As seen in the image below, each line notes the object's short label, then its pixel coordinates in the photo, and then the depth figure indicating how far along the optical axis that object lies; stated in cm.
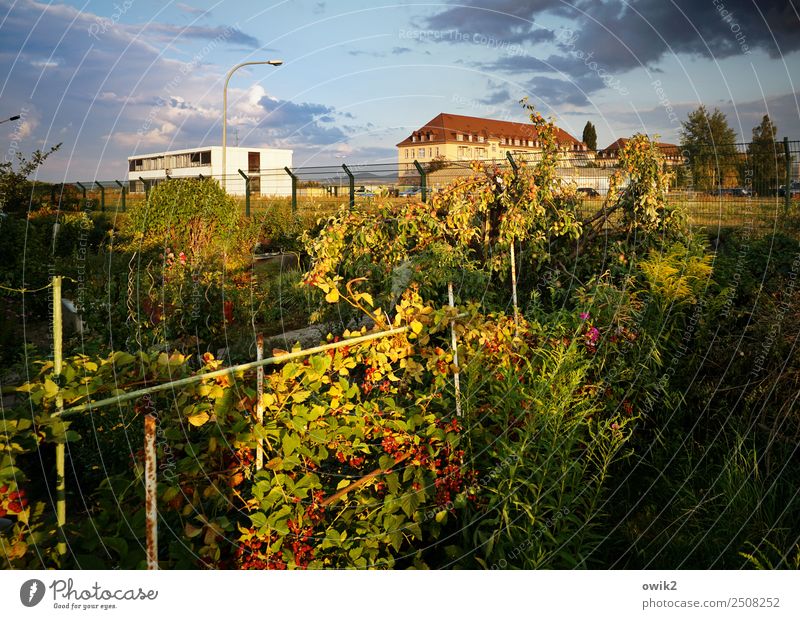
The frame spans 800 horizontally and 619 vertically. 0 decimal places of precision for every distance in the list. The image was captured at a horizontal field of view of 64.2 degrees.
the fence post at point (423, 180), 1351
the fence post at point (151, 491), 212
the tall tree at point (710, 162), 1245
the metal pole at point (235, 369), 250
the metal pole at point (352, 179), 1544
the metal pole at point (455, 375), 381
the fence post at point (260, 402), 294
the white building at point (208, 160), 5362
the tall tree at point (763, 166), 1205
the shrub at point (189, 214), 1150
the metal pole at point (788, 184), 1120
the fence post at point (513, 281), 526
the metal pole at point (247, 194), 1757
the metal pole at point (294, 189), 1722
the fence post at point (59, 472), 254
